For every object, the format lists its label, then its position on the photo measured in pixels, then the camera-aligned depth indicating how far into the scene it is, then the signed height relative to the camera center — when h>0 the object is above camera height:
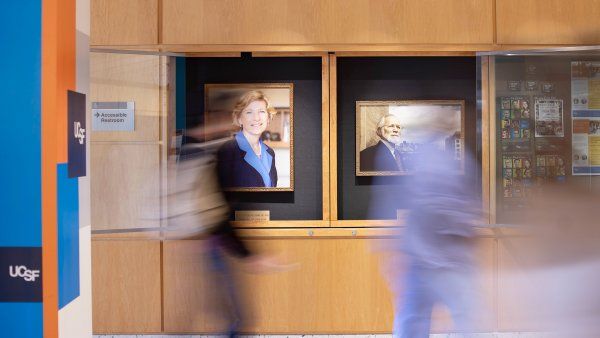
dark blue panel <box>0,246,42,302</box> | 1.98 -0.39
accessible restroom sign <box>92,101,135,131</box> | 4.30 +0.43
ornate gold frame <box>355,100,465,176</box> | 4.50 +0.44
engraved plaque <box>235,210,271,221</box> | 4.47 -0.39
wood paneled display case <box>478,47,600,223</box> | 4.16 +0.42
